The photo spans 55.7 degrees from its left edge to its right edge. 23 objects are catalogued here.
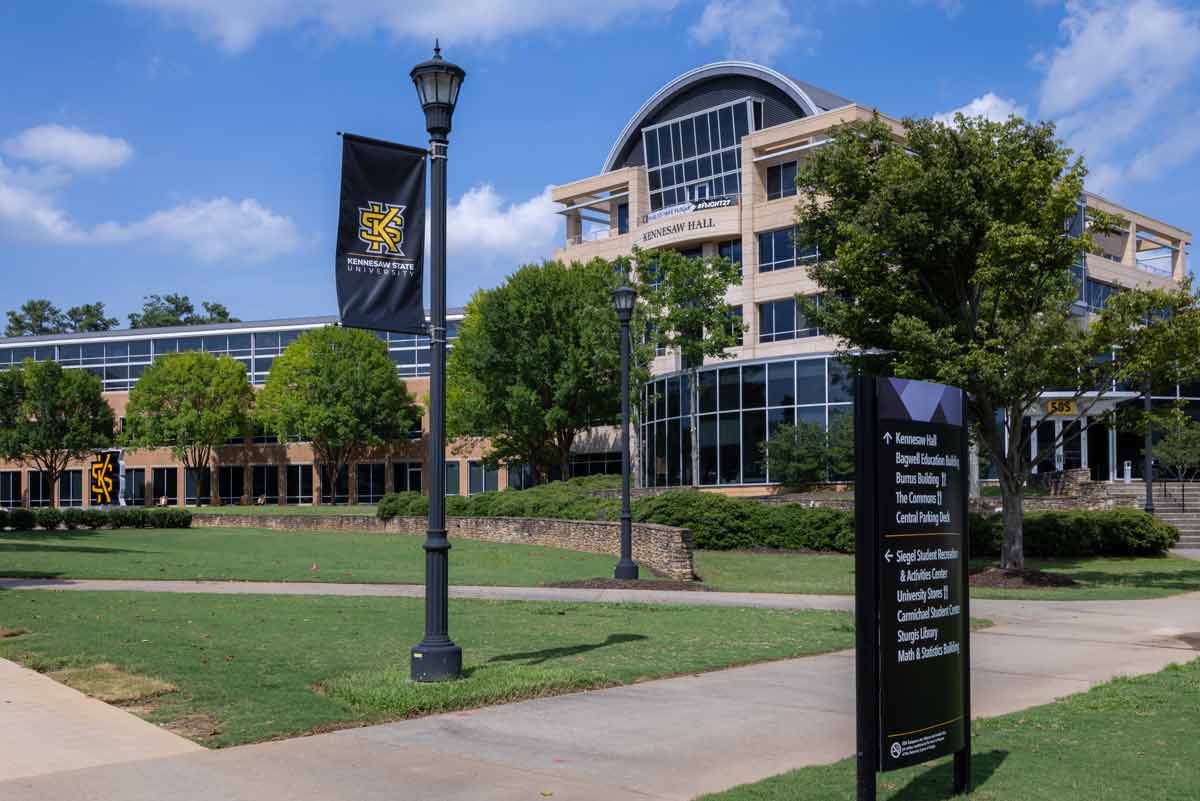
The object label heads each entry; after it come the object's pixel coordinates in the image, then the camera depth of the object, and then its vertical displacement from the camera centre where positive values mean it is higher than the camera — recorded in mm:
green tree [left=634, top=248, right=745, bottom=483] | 45500 +6136
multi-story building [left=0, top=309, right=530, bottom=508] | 76438 -2
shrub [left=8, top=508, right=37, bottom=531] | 43562 -2230
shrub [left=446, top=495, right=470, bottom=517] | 39875 -1728
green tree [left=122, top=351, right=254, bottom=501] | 71688 +3510
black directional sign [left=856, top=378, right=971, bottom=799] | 5676 -634
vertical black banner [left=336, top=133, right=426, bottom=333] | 9750 +1945
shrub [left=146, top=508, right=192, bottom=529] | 49156 -2513
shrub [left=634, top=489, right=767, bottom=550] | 30453 -1685
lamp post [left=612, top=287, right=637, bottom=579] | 20859 -299
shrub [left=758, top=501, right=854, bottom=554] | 29531 -1941
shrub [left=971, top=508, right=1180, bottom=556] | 29141 -2083
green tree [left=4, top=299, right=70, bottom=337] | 145375 +18233
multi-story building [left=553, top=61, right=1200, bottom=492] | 44219 +11342
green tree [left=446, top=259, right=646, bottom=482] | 53812 +4794
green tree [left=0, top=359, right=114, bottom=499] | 73000 +3062
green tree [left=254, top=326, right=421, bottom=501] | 69500 +3989
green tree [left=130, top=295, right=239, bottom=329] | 139875 +18397
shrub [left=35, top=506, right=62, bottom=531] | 44688 -2252
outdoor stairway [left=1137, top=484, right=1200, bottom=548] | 36312 -1951
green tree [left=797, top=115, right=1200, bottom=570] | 20938 +3486
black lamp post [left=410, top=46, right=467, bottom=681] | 9570 +697
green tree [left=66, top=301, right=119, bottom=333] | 143500 +18261
